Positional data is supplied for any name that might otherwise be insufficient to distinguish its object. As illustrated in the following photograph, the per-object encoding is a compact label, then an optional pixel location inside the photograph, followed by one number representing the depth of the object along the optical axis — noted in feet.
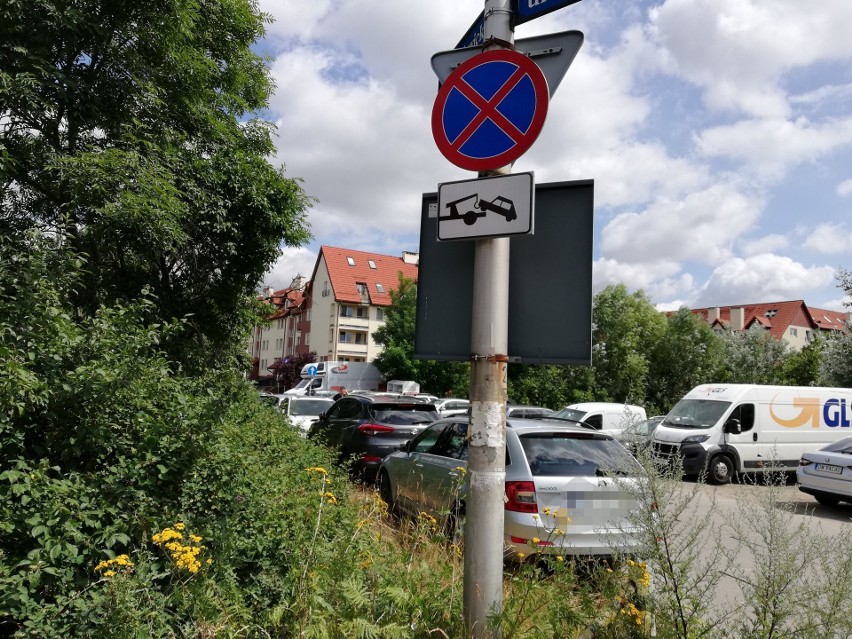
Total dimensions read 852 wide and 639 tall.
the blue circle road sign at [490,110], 9.62
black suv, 33.91
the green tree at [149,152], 24.03
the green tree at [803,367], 134.62
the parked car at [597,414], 62.28
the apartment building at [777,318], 228.61
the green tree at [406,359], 140.26
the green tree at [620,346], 136.13
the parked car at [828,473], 35.27
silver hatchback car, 17.38
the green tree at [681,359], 141.38
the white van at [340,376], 146.41
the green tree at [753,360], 144.66
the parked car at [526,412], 57.35
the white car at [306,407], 56.70
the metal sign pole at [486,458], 9.25
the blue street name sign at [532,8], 9.72
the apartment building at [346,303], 198.90
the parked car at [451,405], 75.95
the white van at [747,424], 48.73
